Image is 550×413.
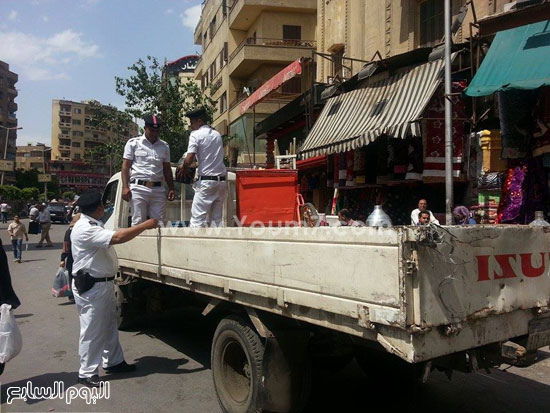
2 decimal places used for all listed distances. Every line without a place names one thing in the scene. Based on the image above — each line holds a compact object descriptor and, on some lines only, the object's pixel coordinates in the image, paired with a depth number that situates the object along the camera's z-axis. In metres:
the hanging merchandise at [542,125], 5.92
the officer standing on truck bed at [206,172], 5.31
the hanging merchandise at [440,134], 7.28
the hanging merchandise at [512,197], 6.24
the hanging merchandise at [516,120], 6.23
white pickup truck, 2.22
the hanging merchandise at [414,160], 7.77
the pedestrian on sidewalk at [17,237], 14.04
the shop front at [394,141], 7.29
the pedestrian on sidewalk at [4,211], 33.67
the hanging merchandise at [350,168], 9.35
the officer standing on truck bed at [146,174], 5.62
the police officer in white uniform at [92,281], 4.35
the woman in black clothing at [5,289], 4.34
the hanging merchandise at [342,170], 9.66
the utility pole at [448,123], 6.46
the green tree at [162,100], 18.73
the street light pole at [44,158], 88.64
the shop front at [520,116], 5.86
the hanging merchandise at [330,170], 10.52
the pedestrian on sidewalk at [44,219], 18.02
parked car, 35.41
